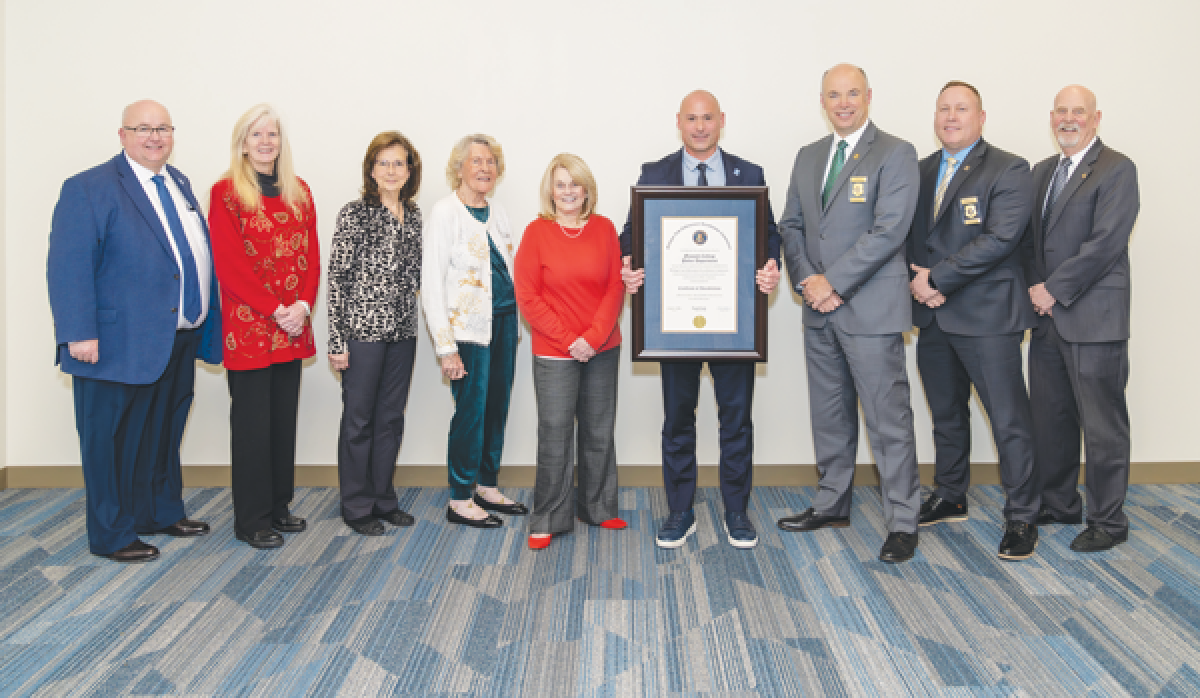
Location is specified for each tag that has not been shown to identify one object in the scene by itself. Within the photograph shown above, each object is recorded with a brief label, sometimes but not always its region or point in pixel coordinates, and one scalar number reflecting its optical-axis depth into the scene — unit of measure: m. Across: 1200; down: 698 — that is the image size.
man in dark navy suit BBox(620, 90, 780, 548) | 3.21
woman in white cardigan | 3.30
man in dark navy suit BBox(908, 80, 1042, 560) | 3.19
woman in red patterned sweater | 3.09
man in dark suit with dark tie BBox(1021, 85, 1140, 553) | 3.16
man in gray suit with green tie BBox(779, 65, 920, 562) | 3.09
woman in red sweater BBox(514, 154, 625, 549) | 3.14
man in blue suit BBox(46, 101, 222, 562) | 2.99
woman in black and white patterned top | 3.28
